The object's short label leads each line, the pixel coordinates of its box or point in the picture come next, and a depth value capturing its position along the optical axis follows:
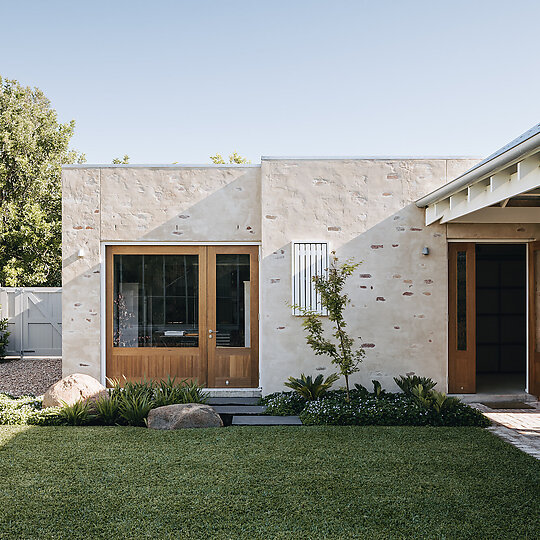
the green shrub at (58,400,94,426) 6.49
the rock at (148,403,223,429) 6.36
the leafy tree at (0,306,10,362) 12.45
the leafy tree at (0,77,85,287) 16.14
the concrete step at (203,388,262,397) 8.23
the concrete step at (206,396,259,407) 7.75
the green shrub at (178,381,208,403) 7.09
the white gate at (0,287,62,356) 12.88
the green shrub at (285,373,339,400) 7.45
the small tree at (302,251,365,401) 6.91
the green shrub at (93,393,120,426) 6.62
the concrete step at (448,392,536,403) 8.04
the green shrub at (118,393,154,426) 6.54
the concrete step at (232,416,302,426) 6.61
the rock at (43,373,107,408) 6.87
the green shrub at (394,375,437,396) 7.53
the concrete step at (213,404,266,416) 7.18
